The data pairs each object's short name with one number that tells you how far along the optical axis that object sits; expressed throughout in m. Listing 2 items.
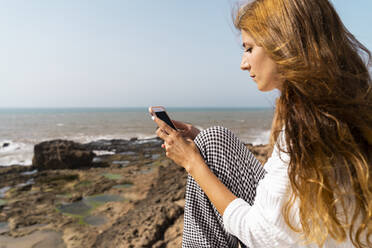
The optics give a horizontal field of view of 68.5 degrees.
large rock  7.39
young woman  0.96
